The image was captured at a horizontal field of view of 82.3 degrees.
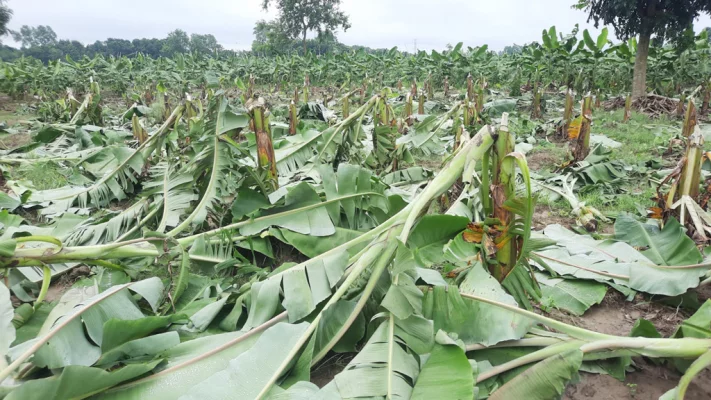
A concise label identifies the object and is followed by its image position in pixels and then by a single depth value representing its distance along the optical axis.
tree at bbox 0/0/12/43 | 28.08
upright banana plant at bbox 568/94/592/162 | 5.44
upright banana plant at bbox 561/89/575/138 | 7.06
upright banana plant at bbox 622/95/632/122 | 8.92
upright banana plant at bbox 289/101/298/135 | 6.04
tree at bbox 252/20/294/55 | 39.75
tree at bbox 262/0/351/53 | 40.41
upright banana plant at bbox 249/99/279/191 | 3.61
